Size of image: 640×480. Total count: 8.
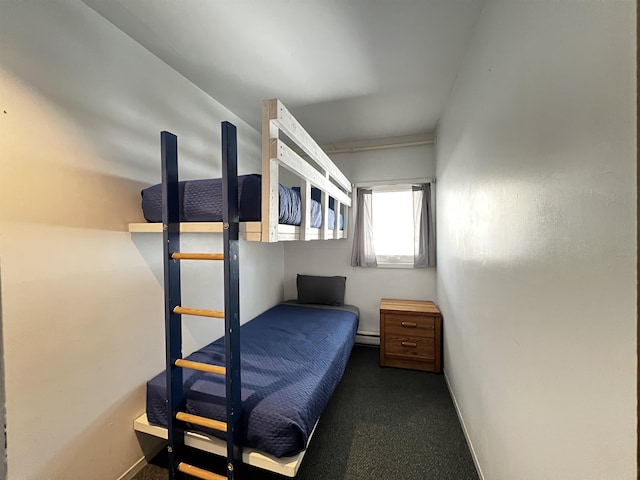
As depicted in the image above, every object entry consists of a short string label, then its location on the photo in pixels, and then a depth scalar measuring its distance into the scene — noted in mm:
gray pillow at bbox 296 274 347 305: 3223
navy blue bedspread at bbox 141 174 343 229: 1324
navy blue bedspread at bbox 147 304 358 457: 1210
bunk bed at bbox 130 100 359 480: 1208
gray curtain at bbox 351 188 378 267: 3223
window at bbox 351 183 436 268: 3102
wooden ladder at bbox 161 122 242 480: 1213
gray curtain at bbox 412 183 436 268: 2982
